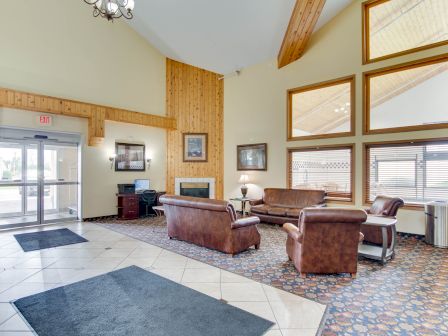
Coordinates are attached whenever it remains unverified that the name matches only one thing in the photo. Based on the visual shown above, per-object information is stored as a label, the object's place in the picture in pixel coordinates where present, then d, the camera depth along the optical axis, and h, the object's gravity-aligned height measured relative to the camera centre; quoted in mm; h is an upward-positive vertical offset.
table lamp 7666 -411
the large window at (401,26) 5219 +3146
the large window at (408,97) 5164 +1585
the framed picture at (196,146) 8906 +750
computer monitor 8004 -589
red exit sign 6332 +1163
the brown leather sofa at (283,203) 6332 -962
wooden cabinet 7469 -1160
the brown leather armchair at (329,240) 3238 -943
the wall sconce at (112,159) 7620 +232
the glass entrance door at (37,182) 6160 -410
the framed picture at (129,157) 7816 +317
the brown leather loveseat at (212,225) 4145 -1001
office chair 7672 -1021
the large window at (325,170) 6328 -38
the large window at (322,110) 6297 +1562
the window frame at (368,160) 5309 +205
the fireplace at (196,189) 8867 -758
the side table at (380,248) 3826 -1277
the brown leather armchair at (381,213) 4624 -838
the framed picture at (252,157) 7708 +346
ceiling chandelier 3651 +2353
